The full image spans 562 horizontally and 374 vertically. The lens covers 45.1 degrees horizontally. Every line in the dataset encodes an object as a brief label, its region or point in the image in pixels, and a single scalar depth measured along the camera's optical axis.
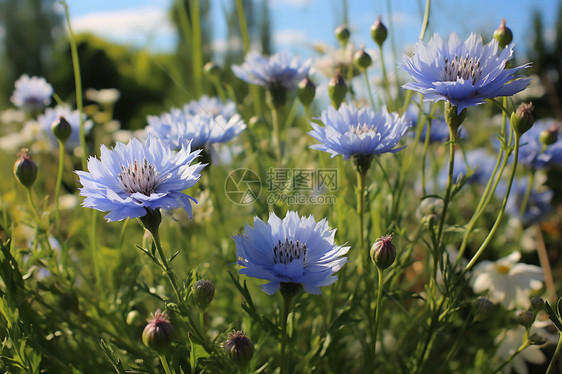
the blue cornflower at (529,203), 0.41
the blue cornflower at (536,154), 0.33
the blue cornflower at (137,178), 0.20
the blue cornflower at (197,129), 0.27
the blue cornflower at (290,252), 0.21
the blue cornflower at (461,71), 0.22
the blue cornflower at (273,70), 0.32
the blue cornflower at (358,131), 0.23
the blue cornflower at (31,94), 0.36
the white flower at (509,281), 0.30
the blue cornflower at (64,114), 0.33
